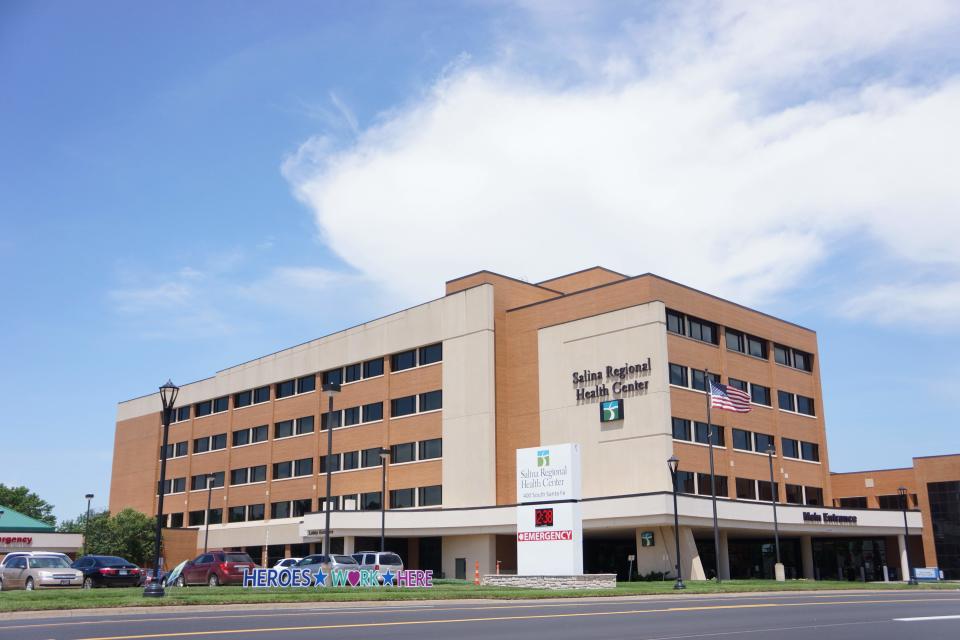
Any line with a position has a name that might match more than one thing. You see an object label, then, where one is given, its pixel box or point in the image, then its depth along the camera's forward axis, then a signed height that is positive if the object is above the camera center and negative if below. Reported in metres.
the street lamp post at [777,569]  51.28 -1.27
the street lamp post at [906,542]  54.62 +0.23
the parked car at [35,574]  35.81 -0.93
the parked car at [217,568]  40.38 -0.83
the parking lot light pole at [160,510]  25.94 +1.22
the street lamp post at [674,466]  42.16 +3.71
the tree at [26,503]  121.36 +6.37
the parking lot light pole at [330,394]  40.31 +6.96
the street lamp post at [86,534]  73.62 +1.19
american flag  50.25 +8.21
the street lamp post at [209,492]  71.88 +4.67
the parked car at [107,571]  37.53 -0.89
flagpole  45.10 +6.05
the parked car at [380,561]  40.69 -0.56
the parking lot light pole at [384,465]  52.19 +5.13
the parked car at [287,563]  46.36 -0.71
